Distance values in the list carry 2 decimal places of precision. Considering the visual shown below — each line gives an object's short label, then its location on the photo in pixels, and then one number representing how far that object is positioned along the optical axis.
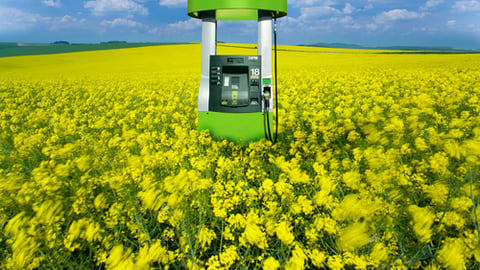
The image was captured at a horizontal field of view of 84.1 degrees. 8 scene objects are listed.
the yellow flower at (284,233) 1.54
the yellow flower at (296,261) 1.42
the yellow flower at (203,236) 1.80
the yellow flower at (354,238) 1.53
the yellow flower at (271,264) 1.47
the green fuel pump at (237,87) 4.05
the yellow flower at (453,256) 1.38
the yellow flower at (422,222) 1.52
